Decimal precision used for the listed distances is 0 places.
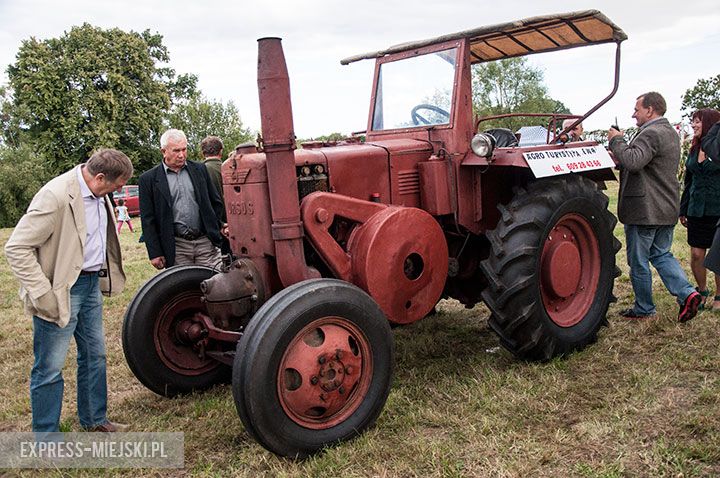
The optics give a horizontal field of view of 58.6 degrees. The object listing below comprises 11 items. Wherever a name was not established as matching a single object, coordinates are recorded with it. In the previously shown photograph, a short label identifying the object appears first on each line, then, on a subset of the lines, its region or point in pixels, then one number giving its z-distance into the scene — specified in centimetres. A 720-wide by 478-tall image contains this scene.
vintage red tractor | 344
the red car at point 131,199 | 2667
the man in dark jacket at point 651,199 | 521
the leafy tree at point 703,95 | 4384
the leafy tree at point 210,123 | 4116
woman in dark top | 562
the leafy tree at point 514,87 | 3997
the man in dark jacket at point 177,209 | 498
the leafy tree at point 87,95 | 3117
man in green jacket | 557
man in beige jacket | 344
